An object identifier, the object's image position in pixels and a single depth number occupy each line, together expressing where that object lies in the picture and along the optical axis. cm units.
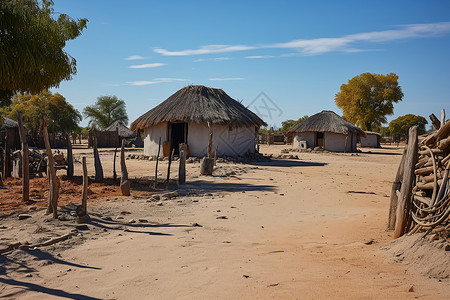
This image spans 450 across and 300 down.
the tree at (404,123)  5662
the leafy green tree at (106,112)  5284
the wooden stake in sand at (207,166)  1355
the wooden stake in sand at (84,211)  644
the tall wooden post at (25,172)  842
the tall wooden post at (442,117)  510
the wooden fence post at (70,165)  1188
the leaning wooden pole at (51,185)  663
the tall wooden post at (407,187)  528
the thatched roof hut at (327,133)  3150
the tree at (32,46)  966
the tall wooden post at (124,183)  940
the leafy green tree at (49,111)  3828
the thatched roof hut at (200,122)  2012
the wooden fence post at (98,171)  1141
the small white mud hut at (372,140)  4068
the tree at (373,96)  5153
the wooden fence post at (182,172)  1138
